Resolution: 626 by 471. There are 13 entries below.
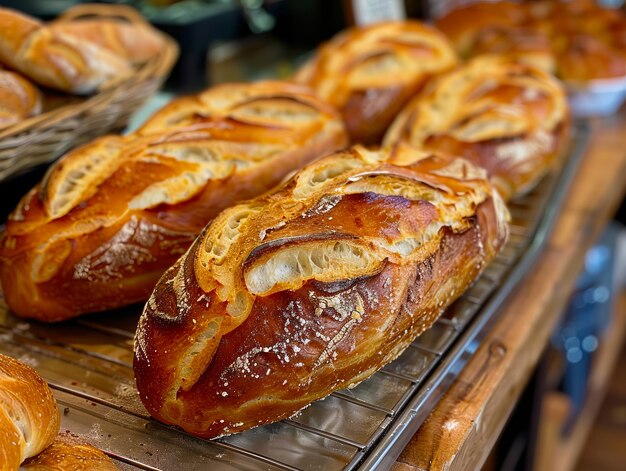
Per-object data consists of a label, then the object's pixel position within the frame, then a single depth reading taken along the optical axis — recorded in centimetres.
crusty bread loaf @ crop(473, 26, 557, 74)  226
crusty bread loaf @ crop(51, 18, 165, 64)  175
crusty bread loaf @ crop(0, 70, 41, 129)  137
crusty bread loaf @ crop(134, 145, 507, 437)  97
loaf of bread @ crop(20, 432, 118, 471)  81
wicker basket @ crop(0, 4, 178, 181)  135
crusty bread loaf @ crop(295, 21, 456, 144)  189
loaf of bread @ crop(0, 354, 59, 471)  75
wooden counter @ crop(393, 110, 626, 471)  107
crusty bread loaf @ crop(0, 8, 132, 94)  149
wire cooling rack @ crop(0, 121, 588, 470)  99
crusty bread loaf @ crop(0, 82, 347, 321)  125
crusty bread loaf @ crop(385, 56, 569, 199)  165
